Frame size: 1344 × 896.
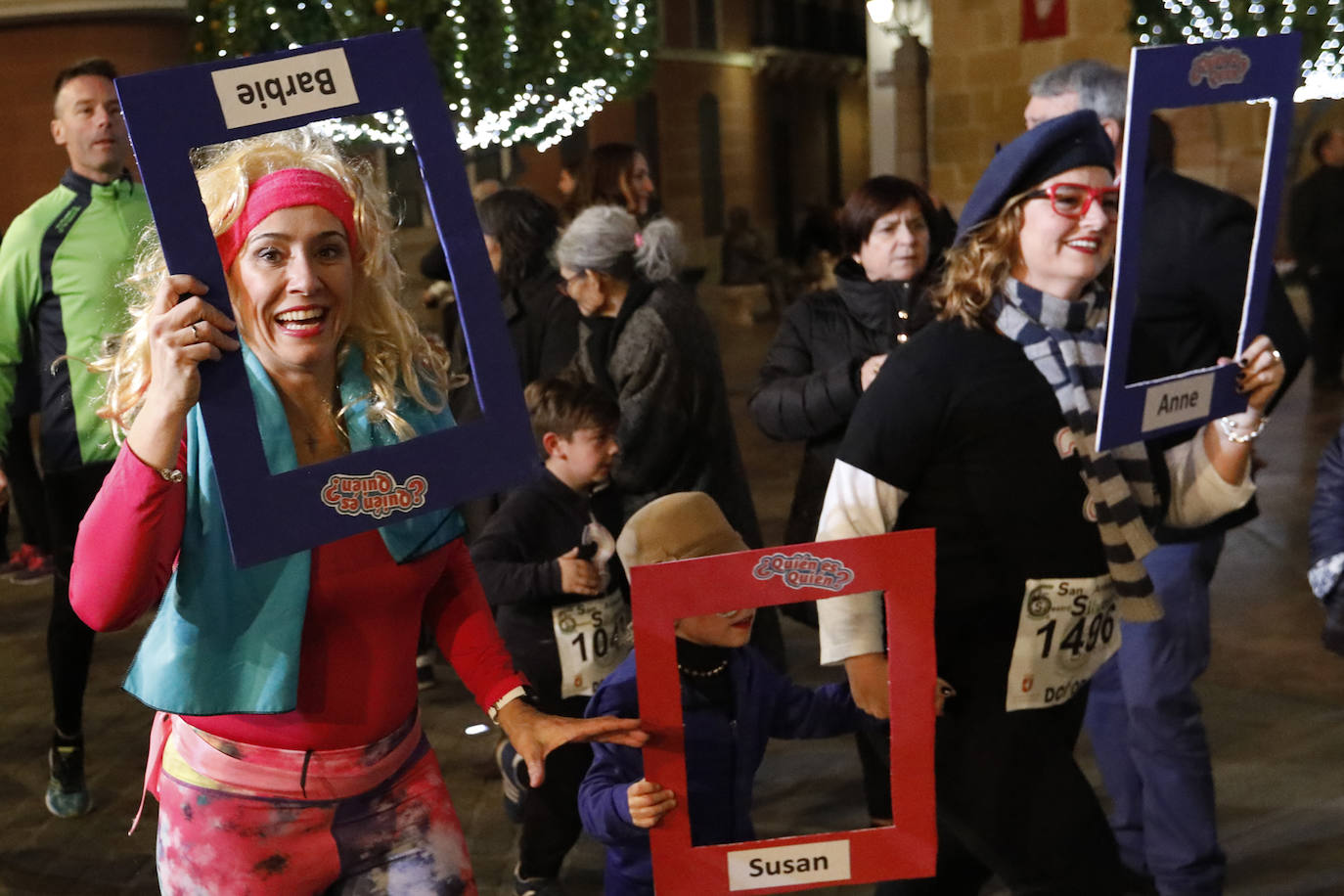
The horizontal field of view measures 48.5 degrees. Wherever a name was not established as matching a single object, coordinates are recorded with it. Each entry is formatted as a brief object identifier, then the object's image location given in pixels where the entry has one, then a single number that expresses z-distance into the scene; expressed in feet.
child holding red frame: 7.60
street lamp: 61.21
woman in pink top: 5.98
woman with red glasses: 8.11
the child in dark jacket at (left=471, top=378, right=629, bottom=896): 11.23
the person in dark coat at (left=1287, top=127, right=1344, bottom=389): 34.58
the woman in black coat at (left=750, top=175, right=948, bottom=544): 12.28
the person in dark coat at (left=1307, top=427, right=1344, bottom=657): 8.60
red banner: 40.93
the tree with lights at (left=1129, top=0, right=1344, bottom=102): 27.89
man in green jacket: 13.30
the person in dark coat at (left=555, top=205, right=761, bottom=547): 13.34
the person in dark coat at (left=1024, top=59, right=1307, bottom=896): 10.49
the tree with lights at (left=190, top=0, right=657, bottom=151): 32.94
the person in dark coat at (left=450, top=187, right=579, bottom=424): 15.02
